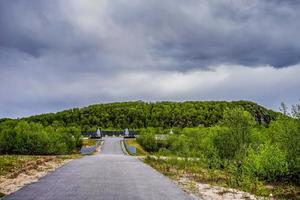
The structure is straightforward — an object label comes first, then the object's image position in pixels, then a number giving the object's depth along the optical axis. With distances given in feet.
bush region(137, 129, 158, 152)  268.82
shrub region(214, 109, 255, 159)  97.66
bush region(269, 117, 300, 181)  78.23
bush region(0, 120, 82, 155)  196.44
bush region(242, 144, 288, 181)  81.00
